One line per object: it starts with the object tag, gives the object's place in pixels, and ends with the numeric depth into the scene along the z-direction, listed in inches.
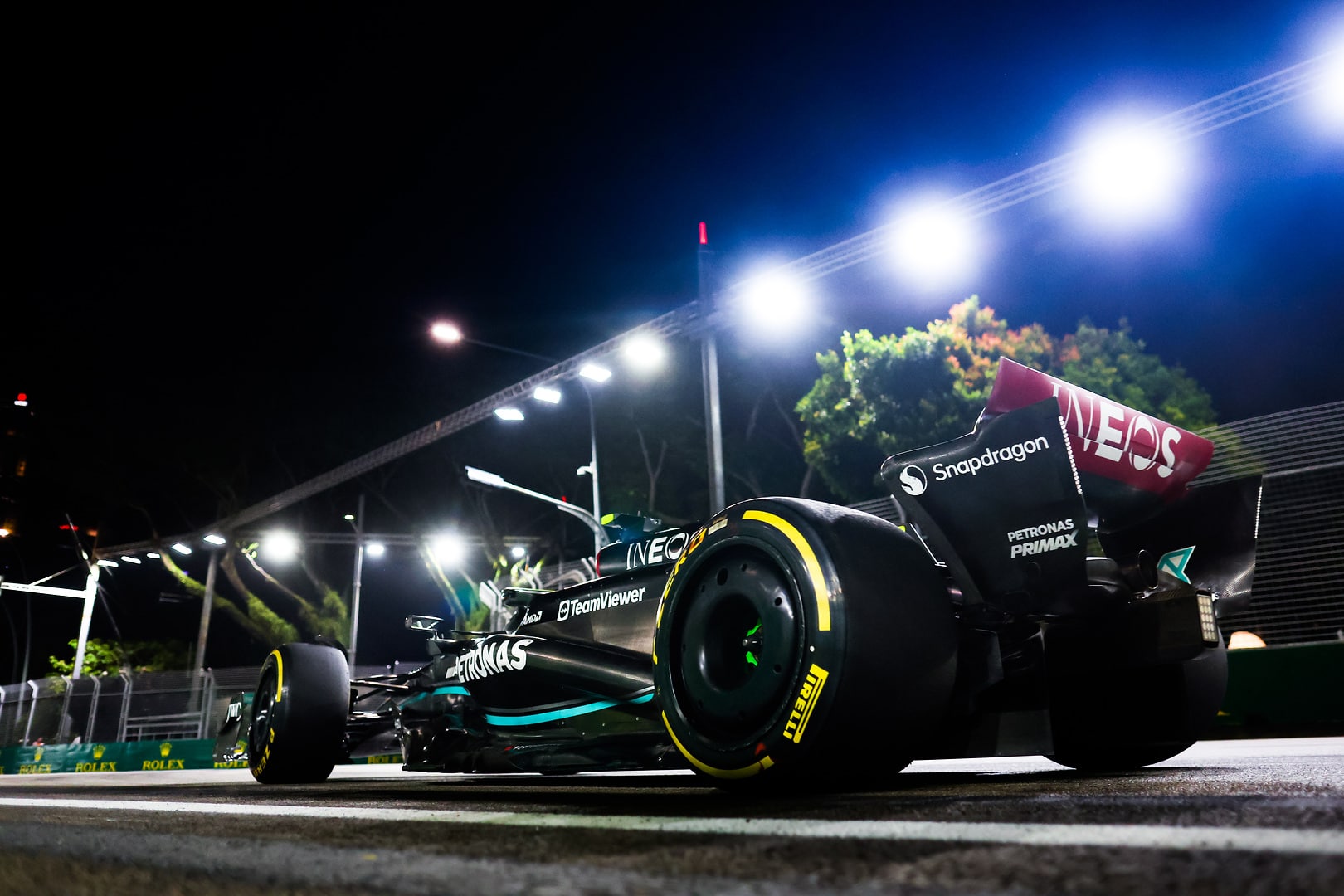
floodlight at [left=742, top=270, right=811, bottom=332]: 600.4
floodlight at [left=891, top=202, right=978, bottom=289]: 519.5
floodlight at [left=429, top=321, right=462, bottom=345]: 703.7
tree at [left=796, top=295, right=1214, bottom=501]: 912.9
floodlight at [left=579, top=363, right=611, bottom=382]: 762.1
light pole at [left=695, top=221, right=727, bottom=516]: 525.7
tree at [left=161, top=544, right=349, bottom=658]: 1162.6
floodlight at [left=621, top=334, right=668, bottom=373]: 693.3
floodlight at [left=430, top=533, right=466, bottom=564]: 1169.4
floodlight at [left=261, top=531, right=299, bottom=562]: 1218.6
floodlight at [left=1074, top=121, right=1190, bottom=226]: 449.1
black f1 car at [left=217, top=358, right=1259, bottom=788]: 102.2
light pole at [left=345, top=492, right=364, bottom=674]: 1214.9
